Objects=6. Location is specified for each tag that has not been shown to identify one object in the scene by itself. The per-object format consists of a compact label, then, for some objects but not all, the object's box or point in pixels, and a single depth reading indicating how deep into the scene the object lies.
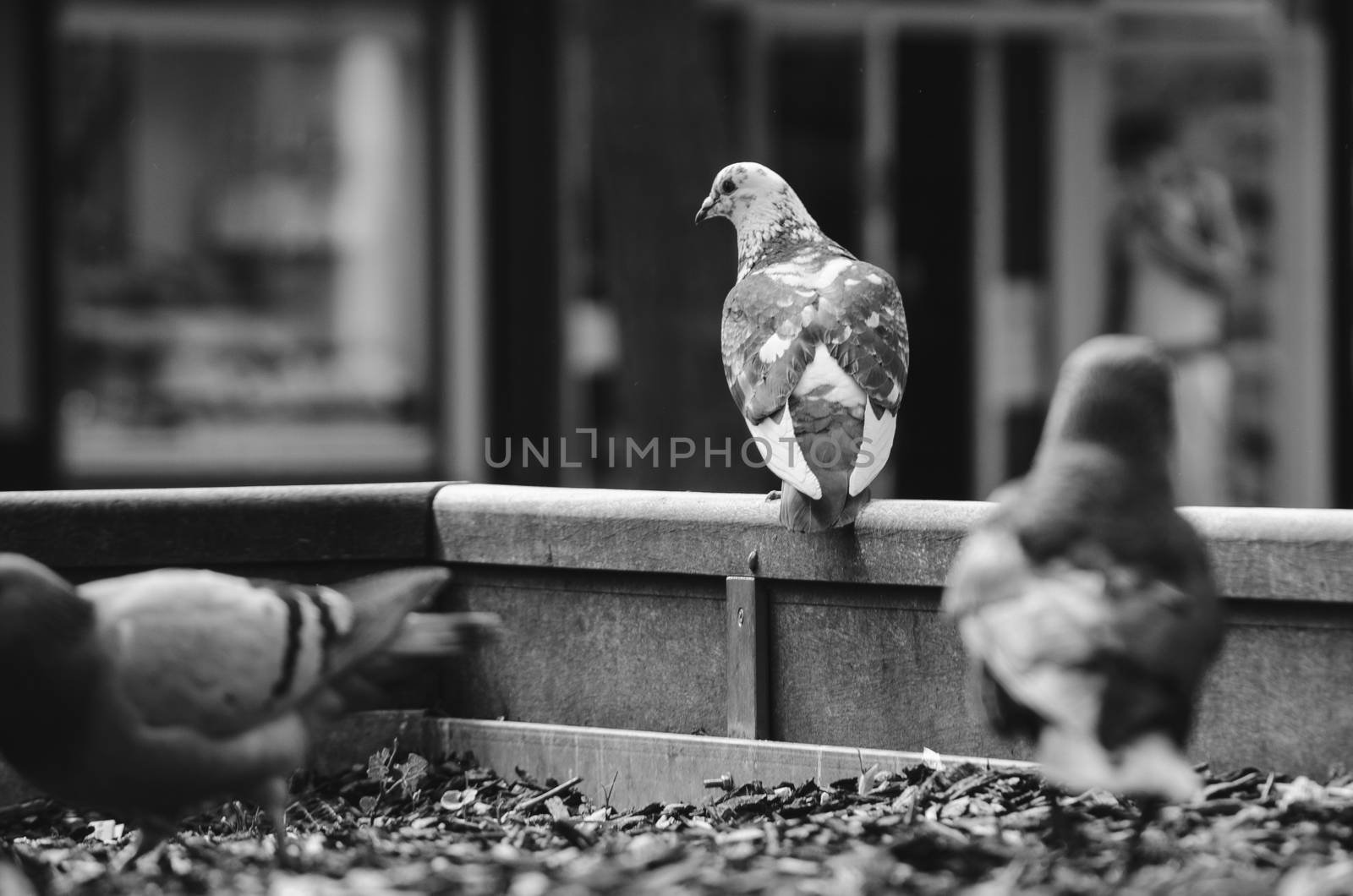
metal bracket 9.55
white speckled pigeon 9.46
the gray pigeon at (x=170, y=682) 7.30
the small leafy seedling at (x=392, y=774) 9.84
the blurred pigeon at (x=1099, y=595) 6.27
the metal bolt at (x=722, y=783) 9.33
